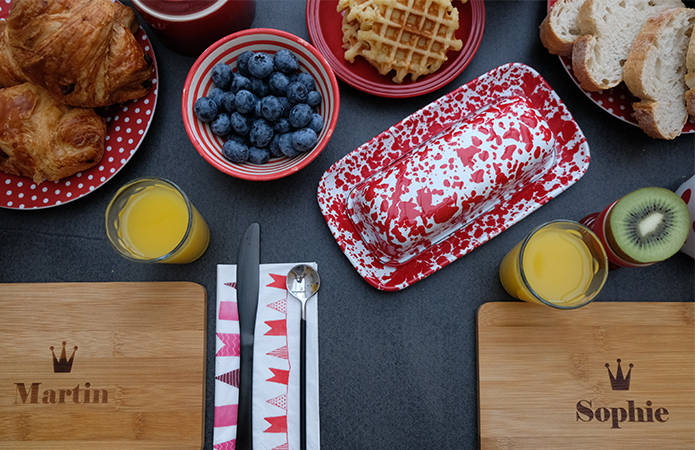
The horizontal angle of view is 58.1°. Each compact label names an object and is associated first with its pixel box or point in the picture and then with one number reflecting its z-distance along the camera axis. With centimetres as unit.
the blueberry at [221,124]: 48
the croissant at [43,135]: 48
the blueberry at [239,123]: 48
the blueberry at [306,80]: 49
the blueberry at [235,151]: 48
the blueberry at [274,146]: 49
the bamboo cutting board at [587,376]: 51
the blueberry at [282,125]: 48
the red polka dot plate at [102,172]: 51
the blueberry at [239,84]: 48
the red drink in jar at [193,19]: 47
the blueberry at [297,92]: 48
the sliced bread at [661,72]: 51
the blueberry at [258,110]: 48
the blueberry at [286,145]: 48
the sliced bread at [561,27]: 52
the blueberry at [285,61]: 48
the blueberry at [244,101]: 47
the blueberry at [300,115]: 48
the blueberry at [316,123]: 48
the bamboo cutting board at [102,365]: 50
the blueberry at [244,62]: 49
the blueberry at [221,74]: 48
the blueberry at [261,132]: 48
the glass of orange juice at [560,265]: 49
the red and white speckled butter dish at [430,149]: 52
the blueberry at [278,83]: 48
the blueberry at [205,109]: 48
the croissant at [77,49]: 45
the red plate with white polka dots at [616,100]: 53
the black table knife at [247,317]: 49
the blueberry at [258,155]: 49
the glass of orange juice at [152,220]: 49
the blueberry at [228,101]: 48
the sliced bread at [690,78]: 51
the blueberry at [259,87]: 48
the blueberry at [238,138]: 49
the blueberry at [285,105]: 48
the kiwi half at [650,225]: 49
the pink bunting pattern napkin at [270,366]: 50
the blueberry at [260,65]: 48
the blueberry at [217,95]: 49
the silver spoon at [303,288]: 51
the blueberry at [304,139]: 47
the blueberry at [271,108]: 47
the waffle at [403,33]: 52
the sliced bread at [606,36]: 51
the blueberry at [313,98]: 48
